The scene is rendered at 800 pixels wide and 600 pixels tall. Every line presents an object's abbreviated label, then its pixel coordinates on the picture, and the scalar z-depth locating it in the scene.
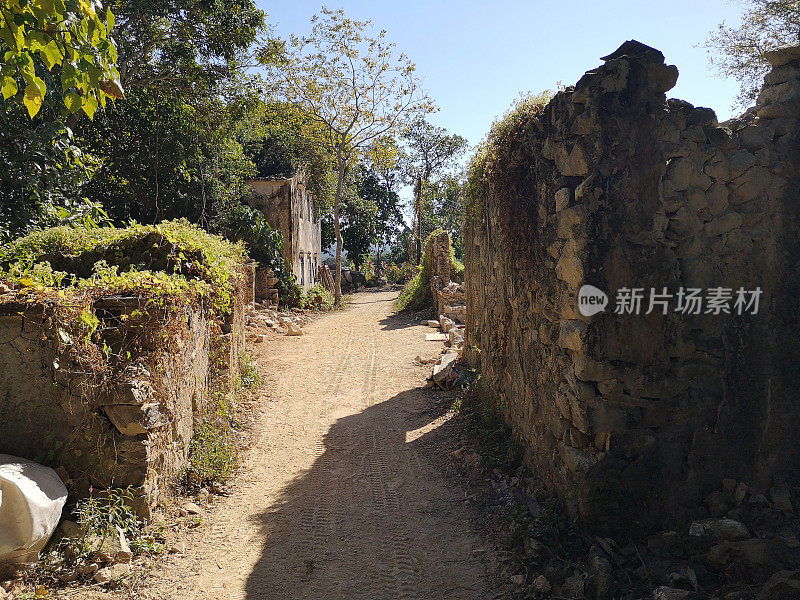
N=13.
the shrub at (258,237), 16.45
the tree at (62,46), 3.07
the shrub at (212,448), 5.44
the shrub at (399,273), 31.26
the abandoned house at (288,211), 18.84
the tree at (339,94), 20.95
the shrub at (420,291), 18.12
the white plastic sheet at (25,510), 3.55
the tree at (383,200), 42.28
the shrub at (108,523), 3.94
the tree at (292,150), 21.50
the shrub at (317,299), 19.42
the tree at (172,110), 11.83
